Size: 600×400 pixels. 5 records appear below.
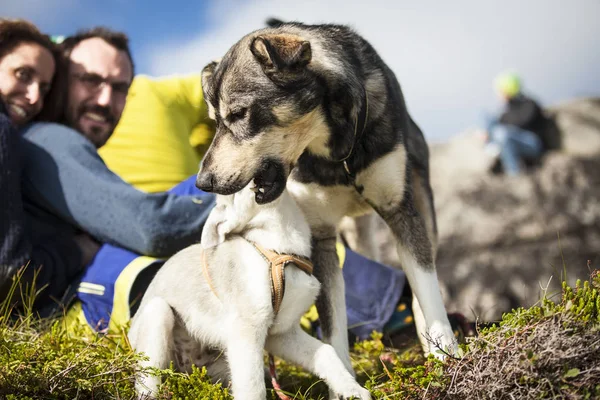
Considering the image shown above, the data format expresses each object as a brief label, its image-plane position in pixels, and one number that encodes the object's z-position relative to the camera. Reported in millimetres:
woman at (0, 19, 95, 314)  4066
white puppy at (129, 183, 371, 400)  2977
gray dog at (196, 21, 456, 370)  3221
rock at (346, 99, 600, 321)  10898
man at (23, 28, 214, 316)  4387
